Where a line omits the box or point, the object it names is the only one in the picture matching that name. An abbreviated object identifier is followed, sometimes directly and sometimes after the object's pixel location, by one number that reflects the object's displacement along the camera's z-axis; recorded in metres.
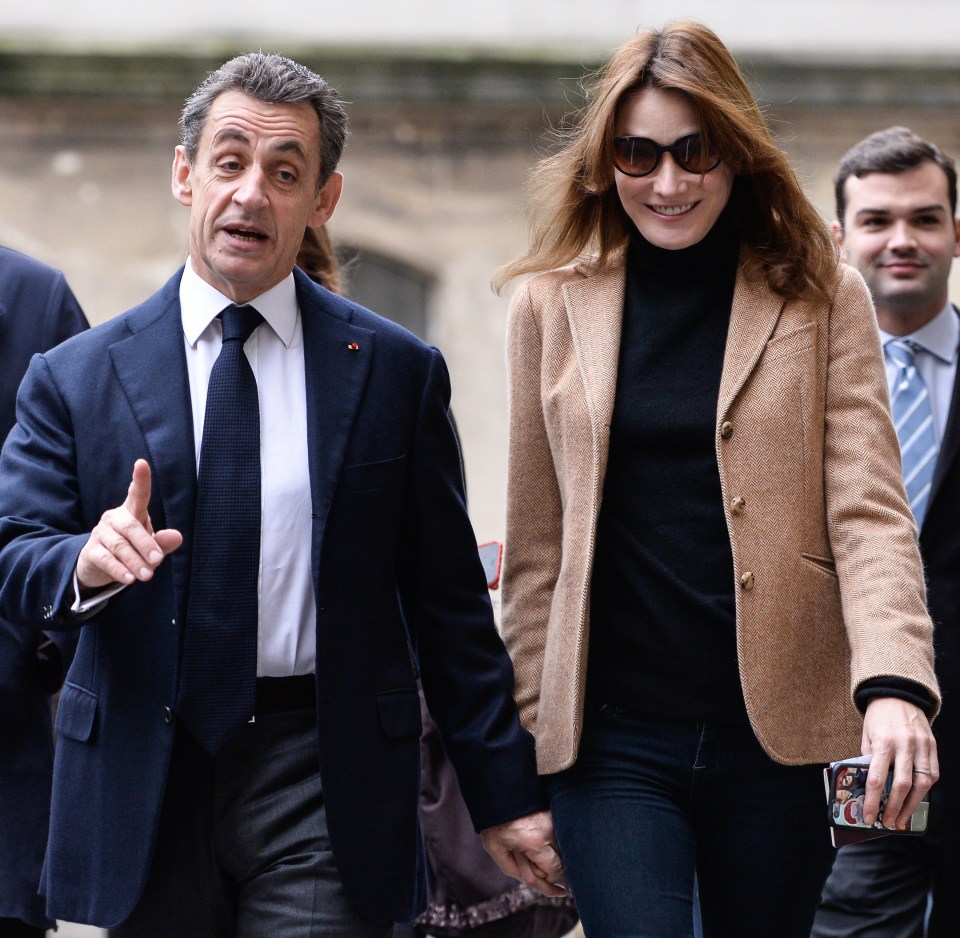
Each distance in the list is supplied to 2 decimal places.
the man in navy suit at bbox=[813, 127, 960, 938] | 9.30
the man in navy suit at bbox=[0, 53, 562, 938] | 6.73
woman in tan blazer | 7.10
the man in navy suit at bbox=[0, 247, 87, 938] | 7.96
